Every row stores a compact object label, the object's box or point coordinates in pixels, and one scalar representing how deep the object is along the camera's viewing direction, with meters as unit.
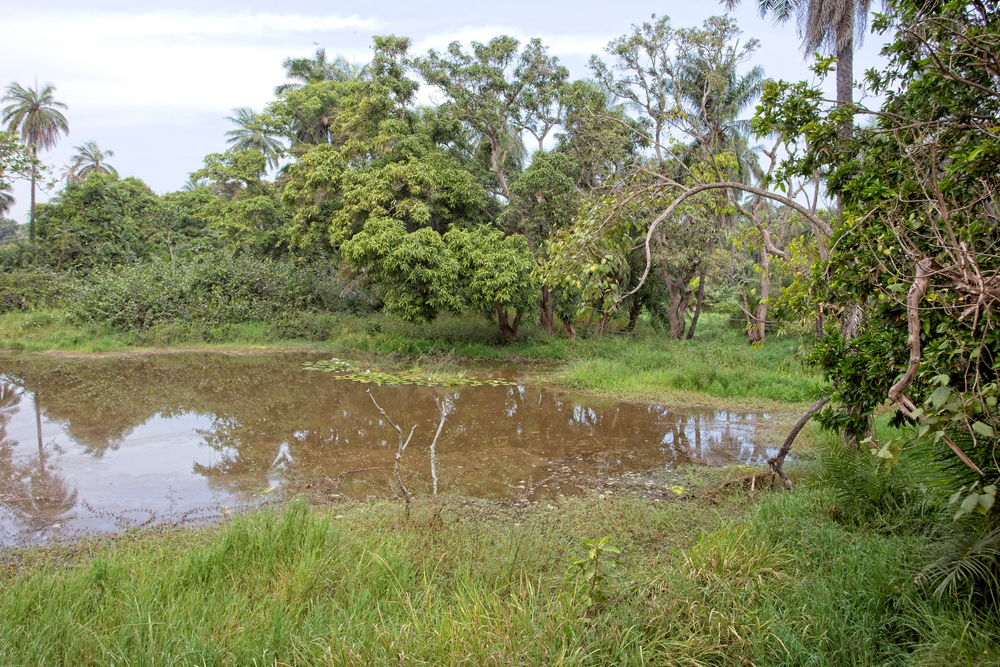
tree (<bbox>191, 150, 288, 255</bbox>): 22.53
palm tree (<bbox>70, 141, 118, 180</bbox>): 36.41
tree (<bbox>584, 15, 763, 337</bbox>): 16.33
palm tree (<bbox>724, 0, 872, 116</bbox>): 9.30
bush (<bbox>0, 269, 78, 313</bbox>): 21.00
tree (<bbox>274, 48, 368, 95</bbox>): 26.61
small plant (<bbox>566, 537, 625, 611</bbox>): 3.33
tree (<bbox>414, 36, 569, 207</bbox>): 16.36
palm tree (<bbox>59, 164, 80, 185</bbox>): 34.86
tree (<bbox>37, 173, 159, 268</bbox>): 24.53
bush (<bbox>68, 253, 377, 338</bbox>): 18.83
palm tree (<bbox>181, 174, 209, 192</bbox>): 34.68
